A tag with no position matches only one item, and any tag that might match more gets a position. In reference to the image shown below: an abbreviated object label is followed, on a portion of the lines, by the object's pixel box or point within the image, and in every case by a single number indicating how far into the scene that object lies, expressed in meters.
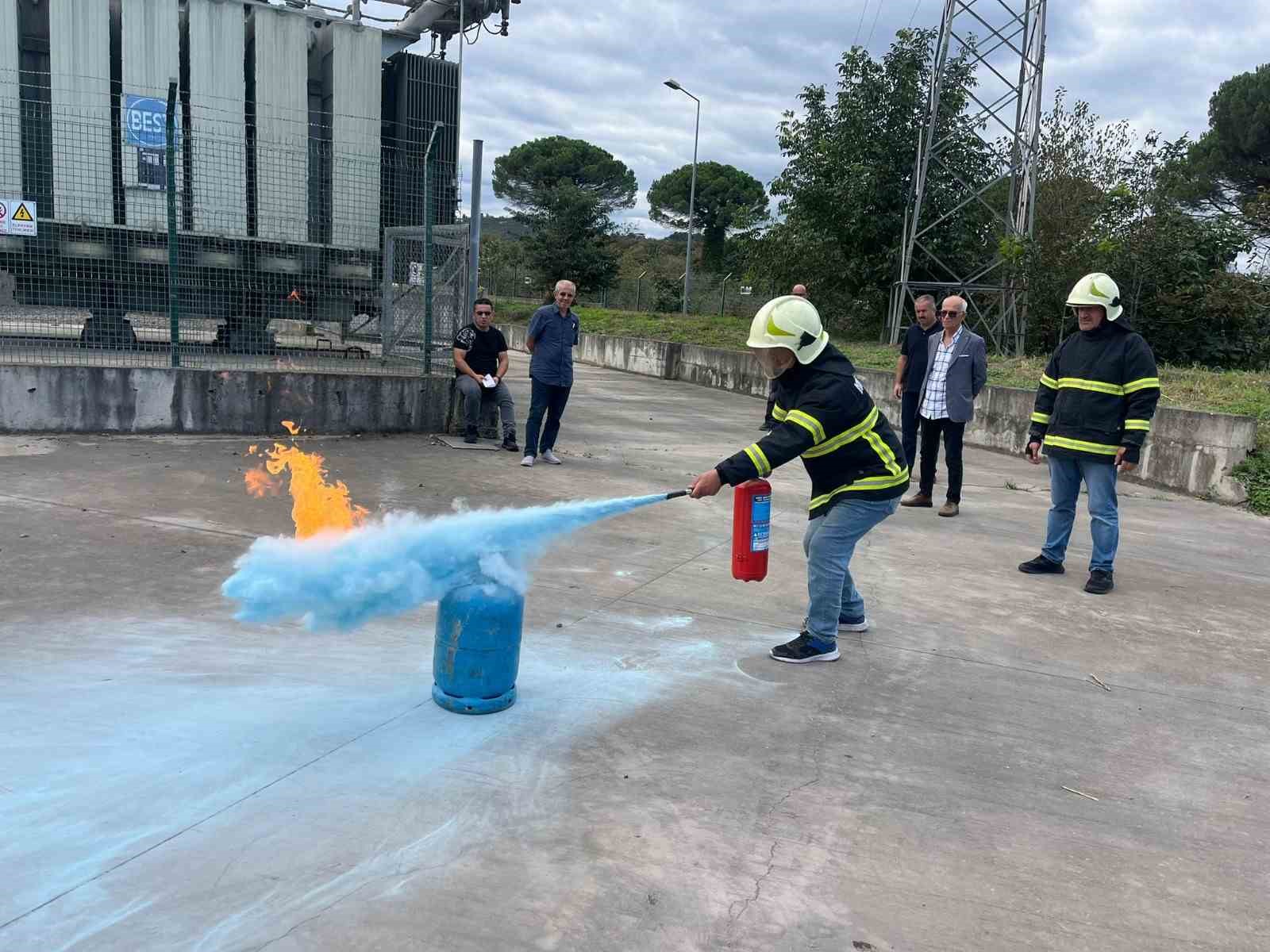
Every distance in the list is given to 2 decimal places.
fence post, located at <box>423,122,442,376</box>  9.55
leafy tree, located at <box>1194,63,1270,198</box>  28.16
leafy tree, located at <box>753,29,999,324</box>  21.02
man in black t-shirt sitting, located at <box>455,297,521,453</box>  9.88
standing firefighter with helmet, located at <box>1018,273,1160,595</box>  5.83
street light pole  28.28
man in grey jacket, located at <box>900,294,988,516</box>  7.78
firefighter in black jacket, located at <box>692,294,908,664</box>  4.12
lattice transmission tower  16.91
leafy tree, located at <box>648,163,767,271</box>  58.03
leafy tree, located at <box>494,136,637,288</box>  38.75
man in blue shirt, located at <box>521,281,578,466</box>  8.96
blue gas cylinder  3.56
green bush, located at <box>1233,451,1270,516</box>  8.80
